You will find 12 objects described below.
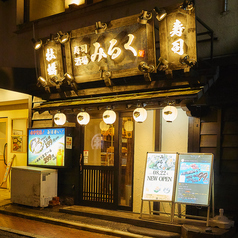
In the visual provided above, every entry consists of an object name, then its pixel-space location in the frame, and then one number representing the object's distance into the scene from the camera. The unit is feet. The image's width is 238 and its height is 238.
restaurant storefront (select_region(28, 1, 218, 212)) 25.71
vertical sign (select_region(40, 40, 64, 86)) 33.47
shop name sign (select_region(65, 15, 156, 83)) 27.63
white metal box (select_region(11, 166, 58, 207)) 32.81
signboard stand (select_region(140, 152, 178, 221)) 25.85
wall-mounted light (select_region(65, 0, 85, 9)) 37.11
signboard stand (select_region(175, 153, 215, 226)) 24.25
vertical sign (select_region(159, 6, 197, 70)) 24.64
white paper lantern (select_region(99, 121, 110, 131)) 33.27
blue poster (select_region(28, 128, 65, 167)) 34.19
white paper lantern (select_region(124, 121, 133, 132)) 32.30
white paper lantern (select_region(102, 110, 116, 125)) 28.71
